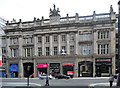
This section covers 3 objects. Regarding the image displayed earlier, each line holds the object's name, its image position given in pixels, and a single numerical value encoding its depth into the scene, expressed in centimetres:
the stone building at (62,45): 3650
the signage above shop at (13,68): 4326
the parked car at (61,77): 3334
